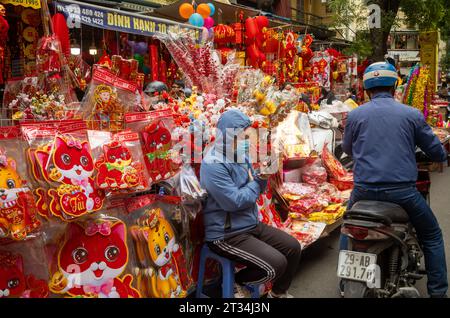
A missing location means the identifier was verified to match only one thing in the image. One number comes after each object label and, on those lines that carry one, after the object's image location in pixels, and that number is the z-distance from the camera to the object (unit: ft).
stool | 9.44
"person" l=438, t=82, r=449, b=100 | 49.09
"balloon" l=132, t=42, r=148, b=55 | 18.35
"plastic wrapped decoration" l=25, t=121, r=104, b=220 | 7.30
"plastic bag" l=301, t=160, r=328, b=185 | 15.93
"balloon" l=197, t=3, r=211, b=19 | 19.58
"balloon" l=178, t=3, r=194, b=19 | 19.95
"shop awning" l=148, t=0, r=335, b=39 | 21.43
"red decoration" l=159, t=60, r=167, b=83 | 18.63
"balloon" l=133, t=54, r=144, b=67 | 18.52
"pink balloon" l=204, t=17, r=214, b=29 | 19.57
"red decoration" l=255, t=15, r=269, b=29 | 22.72
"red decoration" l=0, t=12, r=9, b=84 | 10.44
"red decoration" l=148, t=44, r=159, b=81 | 18.01
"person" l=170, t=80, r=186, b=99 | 12.86
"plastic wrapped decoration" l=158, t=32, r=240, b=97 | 12.98
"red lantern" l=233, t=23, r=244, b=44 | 21.82
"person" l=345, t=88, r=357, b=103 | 30.10
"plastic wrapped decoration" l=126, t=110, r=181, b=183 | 9.36
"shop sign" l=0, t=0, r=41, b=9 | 10.84
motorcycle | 8.78
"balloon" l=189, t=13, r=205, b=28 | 18.06
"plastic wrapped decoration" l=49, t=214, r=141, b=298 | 7.83
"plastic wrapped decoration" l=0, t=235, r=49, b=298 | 7.41
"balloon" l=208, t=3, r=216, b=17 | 20.55
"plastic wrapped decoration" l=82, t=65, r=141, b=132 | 9.96
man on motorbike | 9.17
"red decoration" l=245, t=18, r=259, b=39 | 22.12
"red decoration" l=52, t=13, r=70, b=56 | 12.72
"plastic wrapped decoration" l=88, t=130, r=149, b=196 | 8.04
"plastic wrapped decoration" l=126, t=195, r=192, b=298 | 8.93
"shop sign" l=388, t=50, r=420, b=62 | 103.64
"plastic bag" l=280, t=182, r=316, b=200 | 14.90
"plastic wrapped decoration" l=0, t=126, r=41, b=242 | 6.72
